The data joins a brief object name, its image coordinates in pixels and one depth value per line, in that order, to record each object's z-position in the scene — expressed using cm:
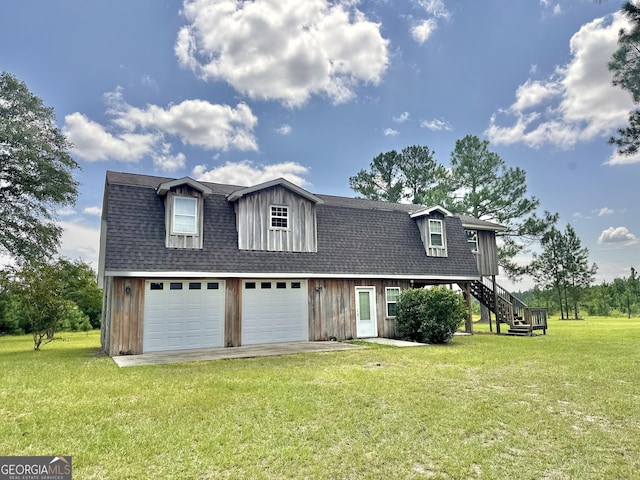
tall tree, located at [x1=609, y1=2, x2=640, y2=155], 1135
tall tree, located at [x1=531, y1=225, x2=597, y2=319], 3309
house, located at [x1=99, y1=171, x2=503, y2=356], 1159
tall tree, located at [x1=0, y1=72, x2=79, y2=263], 2027
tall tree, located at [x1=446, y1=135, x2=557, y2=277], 2792
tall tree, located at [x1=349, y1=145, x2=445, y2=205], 3356
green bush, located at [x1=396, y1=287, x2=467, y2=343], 1358
